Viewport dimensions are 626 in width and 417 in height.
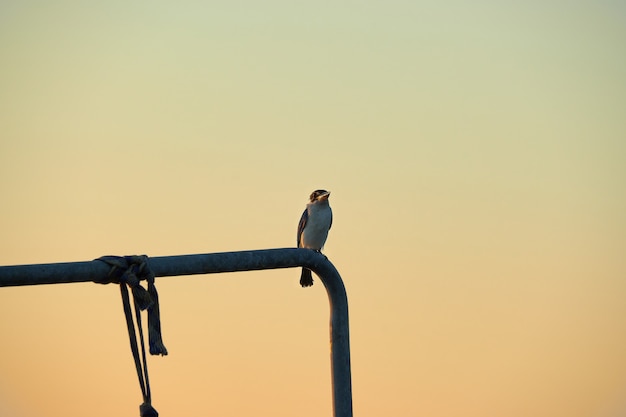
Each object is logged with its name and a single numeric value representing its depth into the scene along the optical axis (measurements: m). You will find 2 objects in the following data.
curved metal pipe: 7.86
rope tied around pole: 8.37
